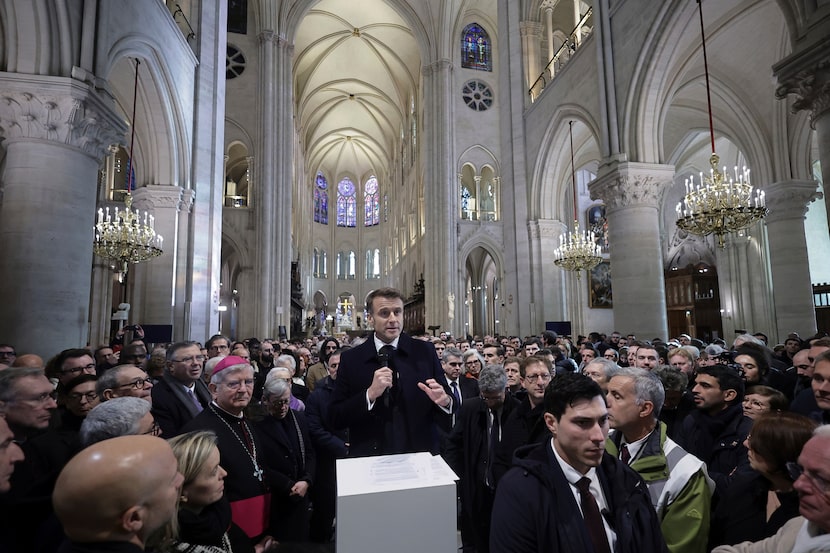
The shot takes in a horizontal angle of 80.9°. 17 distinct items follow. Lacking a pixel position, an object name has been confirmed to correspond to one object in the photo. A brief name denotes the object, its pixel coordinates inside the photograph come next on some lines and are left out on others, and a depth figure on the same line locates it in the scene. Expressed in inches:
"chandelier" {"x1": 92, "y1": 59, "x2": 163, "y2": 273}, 348.5
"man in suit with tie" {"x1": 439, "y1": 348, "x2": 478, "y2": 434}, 192.5
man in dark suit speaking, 95.0
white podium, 62.0
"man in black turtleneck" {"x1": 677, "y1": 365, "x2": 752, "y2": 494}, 107.0
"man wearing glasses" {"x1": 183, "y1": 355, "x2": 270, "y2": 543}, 95.6
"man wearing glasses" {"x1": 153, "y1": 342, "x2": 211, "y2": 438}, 132.7
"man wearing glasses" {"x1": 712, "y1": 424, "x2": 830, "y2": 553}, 56.3
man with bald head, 45.1
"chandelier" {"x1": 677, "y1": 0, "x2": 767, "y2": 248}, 324.5
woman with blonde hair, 69.5
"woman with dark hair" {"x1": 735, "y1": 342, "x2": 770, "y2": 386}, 146.7
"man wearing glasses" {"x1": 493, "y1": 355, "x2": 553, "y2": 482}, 120.9
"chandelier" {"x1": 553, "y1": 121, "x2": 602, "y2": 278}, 516.7
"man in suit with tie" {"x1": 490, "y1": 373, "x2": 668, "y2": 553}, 61.6
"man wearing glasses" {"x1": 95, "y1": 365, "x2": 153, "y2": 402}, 115.2
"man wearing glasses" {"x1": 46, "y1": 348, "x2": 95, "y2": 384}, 143.4
